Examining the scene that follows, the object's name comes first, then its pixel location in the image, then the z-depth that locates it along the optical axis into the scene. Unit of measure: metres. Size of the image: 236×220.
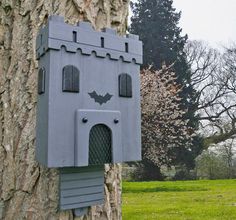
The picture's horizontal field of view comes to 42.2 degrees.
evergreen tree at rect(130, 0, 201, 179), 12.82
